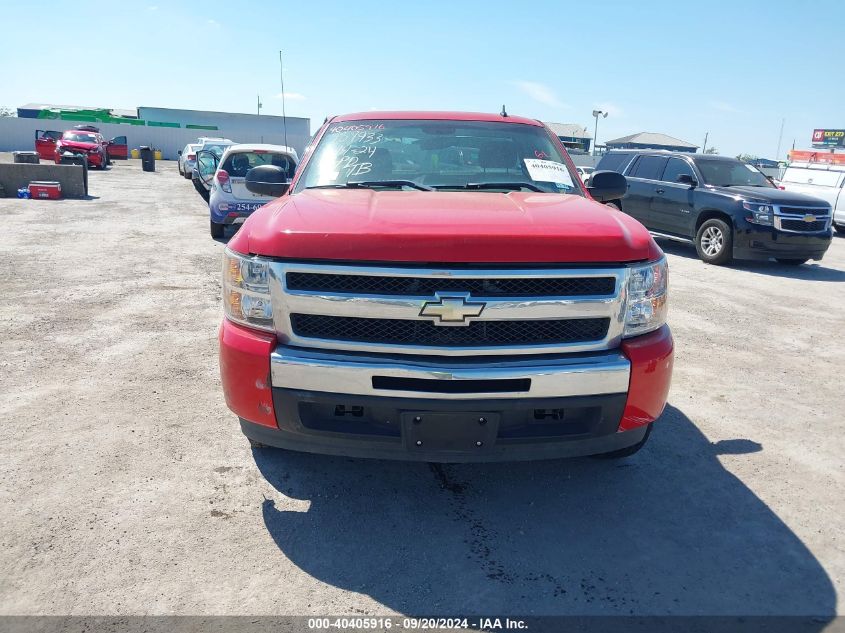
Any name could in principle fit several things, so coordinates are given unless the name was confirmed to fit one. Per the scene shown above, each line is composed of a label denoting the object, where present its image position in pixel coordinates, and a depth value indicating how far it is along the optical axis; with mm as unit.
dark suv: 9727
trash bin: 29672
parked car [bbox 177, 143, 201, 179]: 24473
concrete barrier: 16125
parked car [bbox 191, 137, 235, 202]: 16797
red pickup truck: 2500
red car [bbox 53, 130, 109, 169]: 27672
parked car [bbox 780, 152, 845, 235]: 15281
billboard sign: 59562
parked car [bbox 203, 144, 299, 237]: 10531
